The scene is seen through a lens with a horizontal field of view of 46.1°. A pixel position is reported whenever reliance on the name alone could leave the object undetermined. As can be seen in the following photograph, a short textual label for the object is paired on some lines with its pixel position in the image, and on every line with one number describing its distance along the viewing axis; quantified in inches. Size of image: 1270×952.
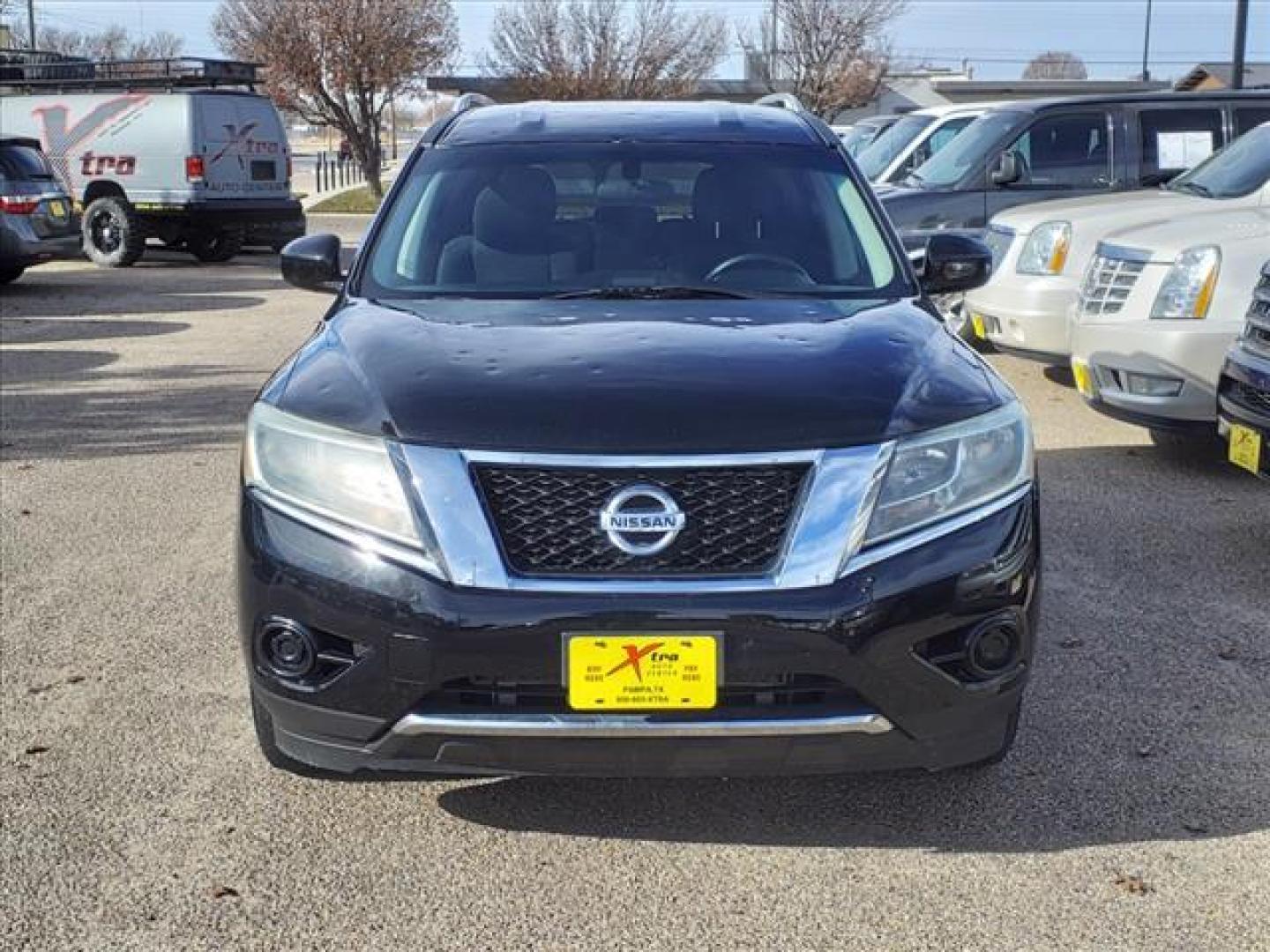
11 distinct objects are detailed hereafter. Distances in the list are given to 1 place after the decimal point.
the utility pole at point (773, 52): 1696.6
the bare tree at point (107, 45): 2504.9
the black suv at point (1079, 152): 449.7
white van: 751.1
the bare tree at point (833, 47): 1688.0
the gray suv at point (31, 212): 600.4
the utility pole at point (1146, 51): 2504.7
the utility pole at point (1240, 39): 872.3
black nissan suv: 121.6
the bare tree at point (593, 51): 1488.7
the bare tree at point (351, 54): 1194.6
